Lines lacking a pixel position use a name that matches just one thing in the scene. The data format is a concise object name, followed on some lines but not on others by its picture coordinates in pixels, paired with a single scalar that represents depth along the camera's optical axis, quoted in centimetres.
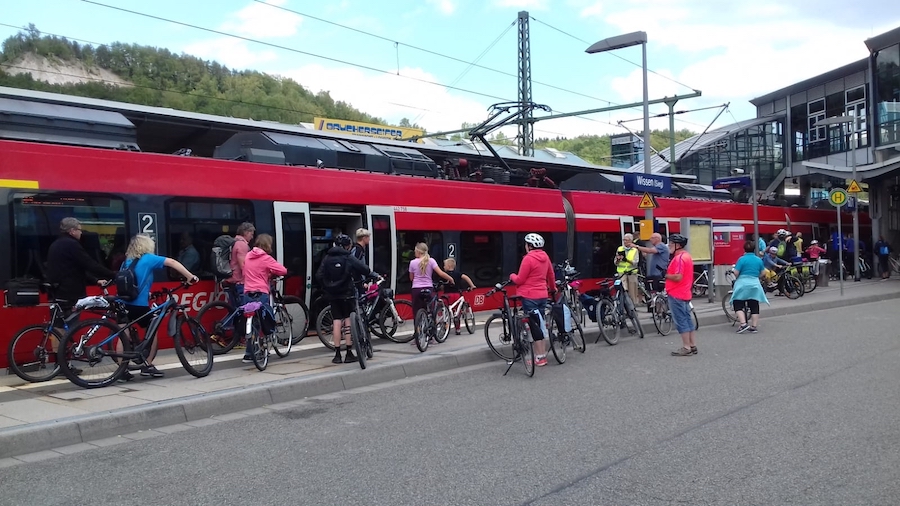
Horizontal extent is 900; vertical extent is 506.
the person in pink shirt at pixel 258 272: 909
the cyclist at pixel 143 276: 814
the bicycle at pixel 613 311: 1154
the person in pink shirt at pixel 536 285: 919
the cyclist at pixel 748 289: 1303
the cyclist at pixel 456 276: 1234
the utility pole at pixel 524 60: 2839
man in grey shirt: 1309
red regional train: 845
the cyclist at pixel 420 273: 1122
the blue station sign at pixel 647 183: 1709
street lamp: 1881
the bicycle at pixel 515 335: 890
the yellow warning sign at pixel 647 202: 1619
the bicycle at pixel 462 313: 1225
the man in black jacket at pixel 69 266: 804
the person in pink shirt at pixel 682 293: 1023
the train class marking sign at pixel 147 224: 952
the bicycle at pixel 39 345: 768
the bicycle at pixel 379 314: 1048
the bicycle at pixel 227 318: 919
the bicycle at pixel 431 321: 1042
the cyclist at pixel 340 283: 913
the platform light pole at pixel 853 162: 2328
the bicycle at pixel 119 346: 751
